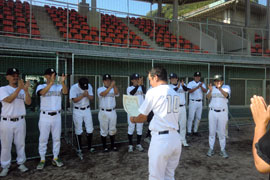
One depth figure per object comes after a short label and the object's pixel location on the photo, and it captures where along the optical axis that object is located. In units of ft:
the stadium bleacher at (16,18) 30.19
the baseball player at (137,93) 19.35
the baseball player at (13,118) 14.02
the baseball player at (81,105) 17.88
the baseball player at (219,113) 17.33
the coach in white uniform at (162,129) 8.69
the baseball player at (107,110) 18.95
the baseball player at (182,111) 20.85
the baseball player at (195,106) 25.61
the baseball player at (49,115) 15.19
